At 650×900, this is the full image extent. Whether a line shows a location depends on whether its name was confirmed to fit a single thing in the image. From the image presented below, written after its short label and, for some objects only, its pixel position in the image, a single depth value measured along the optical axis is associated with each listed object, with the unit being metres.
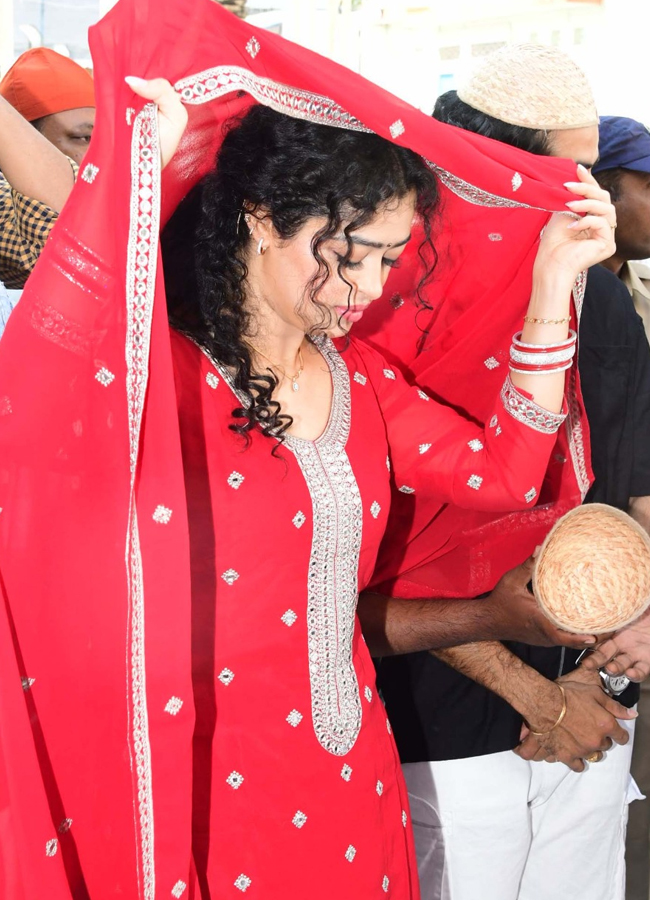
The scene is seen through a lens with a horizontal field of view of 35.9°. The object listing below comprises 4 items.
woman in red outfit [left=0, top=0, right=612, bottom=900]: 1.05
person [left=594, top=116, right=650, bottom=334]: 2.58
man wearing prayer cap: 1.83
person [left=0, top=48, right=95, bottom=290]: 1.70
